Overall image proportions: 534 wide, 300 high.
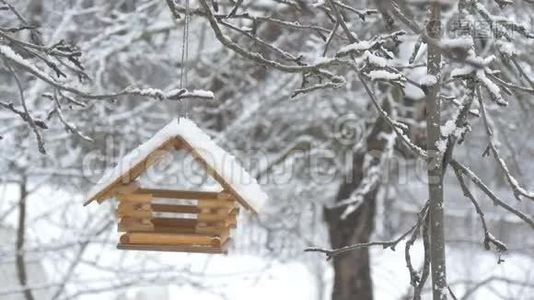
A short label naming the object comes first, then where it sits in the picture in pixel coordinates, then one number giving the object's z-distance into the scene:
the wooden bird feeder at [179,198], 4.54
